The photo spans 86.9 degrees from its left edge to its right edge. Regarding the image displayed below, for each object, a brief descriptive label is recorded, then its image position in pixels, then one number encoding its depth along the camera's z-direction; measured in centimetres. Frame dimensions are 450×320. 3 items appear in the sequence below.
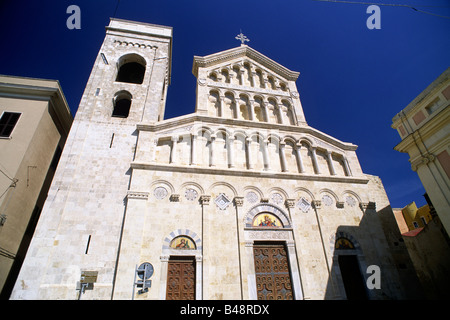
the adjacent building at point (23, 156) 1073
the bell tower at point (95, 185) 957
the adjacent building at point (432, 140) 1044
